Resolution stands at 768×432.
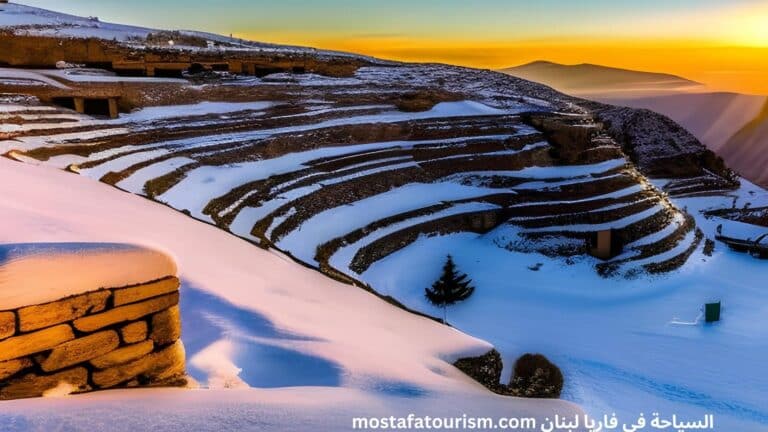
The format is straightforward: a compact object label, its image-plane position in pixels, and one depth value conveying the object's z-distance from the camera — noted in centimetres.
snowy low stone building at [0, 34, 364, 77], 2675
